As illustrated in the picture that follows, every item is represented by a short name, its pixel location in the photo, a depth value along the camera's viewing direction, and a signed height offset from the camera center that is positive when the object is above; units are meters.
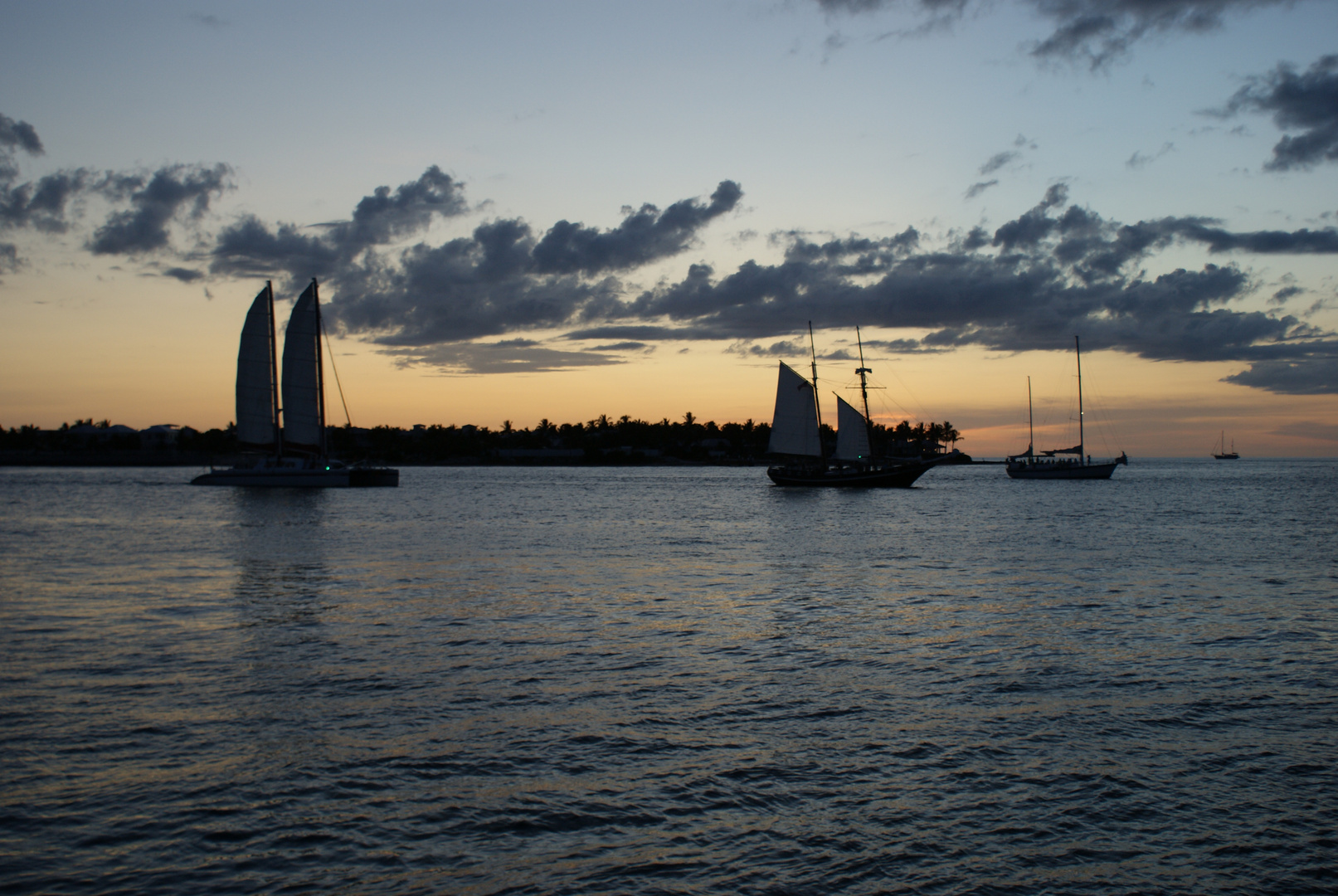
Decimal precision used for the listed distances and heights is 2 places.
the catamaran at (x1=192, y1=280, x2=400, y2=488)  88.81 +6.22
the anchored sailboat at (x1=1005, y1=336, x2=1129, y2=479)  134.75 -4.70
